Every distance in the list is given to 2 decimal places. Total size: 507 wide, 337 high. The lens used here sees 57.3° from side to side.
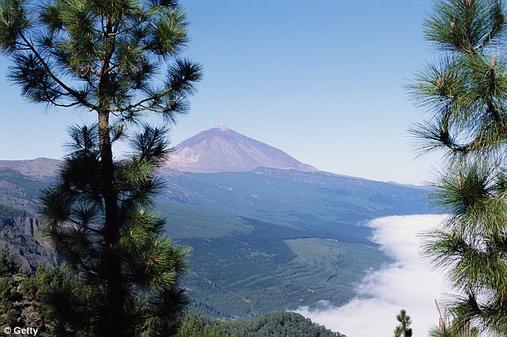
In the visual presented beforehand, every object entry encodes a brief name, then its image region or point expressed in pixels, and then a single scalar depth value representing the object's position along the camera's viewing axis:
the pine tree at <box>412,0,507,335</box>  4.48
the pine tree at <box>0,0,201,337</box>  7.27
